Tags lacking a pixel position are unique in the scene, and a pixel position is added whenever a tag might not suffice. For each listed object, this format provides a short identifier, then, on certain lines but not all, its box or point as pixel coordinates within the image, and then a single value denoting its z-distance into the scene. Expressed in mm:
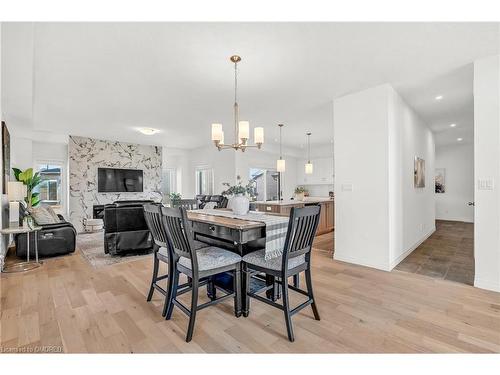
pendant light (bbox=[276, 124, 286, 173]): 5630
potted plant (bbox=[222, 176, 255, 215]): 2570
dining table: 2004
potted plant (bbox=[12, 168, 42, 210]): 4176
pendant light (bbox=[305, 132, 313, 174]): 6374
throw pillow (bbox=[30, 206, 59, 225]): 4007
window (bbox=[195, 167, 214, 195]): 7817
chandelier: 2732
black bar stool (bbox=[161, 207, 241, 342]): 1742
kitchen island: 4864
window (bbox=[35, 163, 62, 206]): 6148
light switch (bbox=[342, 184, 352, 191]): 3510
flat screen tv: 6613
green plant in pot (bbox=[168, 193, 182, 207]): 7797
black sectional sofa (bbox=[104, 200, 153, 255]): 3818
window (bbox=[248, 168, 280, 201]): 7857
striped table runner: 1944
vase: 2583
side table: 3225
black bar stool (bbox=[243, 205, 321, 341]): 1710
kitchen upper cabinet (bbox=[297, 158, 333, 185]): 7947
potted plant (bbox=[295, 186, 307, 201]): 5746
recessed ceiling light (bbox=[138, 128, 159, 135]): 5312
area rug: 3572
